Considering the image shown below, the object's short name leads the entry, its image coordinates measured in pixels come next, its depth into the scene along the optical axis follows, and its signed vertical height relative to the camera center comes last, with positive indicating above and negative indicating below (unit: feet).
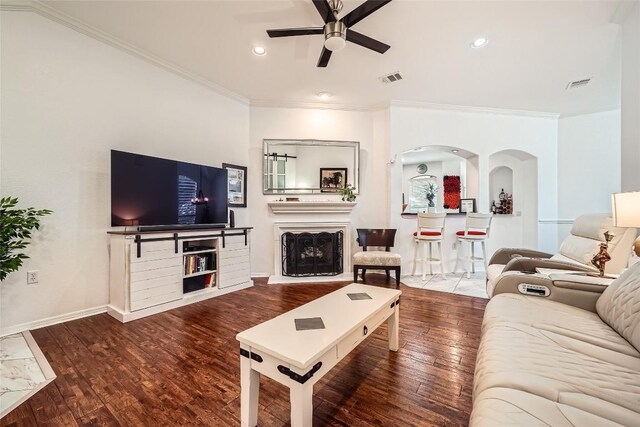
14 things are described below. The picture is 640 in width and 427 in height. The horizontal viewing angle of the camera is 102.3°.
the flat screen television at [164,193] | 8.55 +0.82
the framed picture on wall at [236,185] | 12.76 +1.51
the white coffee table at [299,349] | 3.47 -1.99
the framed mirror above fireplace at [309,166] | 13.71 +2.65
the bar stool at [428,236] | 12.33 -1.07
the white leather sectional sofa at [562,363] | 2.35 -1.82
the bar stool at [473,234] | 12.71 -1.05
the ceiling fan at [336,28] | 6.57 +5.19
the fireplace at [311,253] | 13.33 -2.04
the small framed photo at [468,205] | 15.02 +0.54
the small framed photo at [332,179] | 14.06 +1.95
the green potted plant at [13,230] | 6.40 -0.40
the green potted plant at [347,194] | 13.69 +1.10
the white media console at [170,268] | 8.26 -1.97
